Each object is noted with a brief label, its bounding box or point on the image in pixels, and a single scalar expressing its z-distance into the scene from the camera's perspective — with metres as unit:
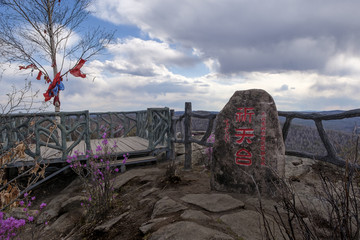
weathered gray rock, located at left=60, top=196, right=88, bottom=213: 5.45
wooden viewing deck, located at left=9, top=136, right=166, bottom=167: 6.99
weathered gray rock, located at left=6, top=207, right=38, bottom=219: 5.53
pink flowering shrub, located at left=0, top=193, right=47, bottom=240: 2.98
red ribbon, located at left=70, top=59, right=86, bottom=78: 9.91
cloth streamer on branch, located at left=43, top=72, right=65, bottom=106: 10.12
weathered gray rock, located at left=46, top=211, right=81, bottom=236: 4.80
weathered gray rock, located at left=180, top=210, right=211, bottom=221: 3.17
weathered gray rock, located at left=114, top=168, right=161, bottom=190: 5.81
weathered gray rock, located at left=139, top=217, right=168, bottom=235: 3.13
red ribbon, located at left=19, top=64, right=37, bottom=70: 11.60
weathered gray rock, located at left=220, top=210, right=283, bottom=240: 2.83
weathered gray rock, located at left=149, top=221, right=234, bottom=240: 2.68
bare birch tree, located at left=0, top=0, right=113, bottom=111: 11.69
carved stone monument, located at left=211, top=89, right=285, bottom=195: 4.03
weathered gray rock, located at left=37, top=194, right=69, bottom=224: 5.64
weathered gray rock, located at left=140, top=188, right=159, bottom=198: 4.73
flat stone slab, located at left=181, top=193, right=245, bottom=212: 3.53
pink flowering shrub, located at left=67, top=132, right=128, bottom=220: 4.21
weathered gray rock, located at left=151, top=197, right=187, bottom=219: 3.54
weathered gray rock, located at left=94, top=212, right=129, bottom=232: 3.65
